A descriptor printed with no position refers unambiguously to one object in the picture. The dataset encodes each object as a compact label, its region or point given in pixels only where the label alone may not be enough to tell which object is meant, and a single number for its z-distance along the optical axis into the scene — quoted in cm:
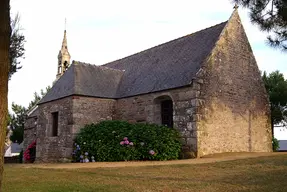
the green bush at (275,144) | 1880
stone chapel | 1318
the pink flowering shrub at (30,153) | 1861
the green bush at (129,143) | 1228
